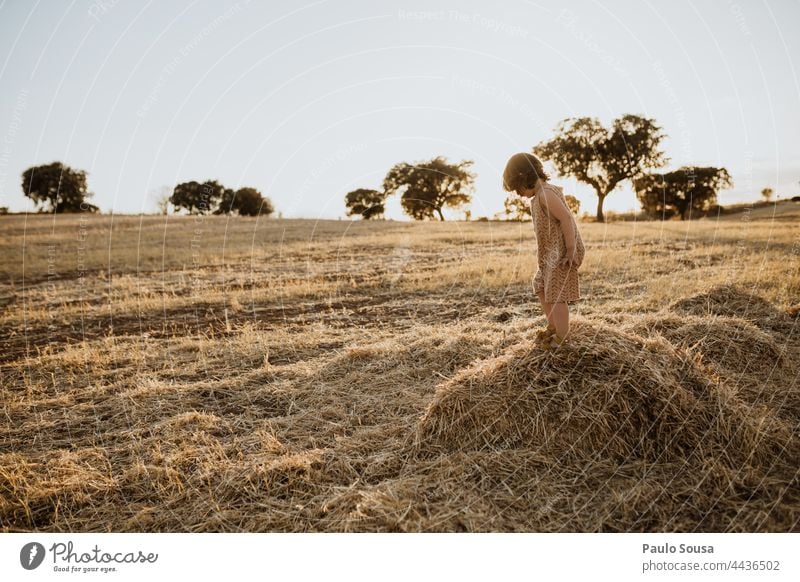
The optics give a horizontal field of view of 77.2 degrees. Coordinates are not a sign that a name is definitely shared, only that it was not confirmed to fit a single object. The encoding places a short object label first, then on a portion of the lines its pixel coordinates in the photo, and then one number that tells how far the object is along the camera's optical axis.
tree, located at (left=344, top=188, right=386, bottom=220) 17.59
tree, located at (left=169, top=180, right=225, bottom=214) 36.36
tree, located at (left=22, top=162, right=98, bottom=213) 33.19
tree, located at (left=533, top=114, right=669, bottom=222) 22.31
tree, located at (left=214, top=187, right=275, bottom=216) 39.50
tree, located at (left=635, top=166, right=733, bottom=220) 28.96
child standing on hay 4.15
